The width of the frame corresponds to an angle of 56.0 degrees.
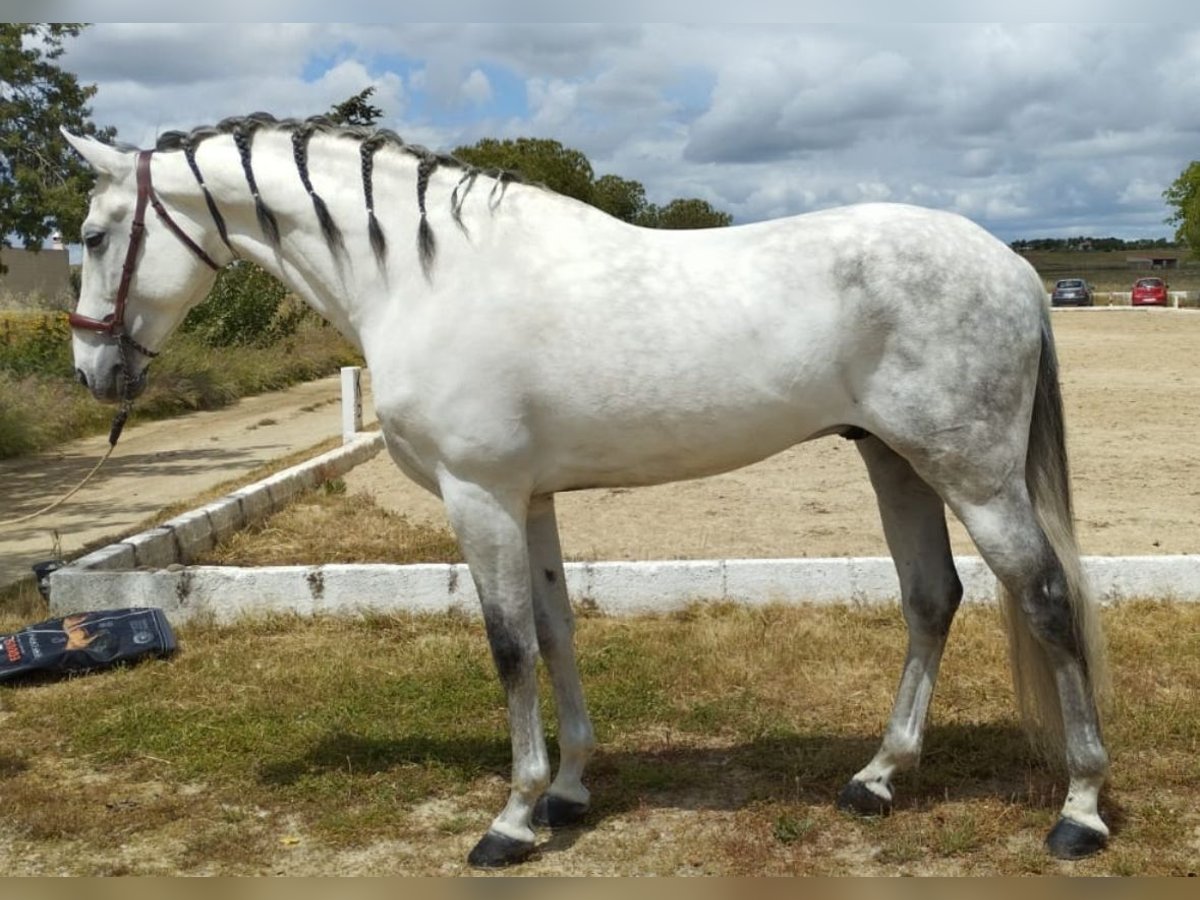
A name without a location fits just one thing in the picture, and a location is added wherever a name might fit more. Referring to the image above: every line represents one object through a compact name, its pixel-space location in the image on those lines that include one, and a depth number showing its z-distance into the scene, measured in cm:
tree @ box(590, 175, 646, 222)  5443
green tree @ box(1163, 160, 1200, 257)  5400
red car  4634
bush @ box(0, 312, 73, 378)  1662
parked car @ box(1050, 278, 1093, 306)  4703
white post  1272
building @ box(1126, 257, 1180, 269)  9669
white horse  355
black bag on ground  559
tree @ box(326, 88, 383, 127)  2155
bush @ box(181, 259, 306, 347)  2245
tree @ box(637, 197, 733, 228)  6825
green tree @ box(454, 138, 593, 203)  3934
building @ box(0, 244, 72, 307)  4341
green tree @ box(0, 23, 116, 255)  1278
